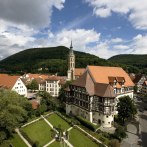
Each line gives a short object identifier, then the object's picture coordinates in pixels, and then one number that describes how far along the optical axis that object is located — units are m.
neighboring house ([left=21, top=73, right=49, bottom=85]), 75.28
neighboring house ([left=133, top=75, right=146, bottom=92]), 73.79
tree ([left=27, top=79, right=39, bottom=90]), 65.18
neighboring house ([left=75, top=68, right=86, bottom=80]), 71.03
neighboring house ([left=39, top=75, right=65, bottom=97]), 62.10
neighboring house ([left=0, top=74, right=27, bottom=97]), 49.93
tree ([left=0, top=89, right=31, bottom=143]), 28.17
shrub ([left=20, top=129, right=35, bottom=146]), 28.59
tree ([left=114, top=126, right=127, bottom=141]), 30.71
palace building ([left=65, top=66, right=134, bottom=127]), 34.81
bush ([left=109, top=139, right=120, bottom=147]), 27.98
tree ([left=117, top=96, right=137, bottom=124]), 35.22
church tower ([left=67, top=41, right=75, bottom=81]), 67.12
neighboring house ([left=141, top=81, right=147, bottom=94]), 68.77
